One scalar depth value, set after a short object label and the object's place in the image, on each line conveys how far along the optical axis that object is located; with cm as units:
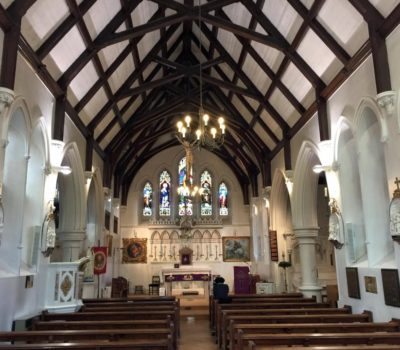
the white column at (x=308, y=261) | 1005
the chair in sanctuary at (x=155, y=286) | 1608
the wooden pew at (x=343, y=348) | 361
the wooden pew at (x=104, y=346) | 387
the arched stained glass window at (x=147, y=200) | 1836
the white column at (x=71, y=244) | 1027
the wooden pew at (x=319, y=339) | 434
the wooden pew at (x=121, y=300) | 929
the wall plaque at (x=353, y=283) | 743
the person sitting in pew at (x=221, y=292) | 880
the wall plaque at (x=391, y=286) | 598
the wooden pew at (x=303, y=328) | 505
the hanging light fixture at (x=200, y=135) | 711
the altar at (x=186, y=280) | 1547
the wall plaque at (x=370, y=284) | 678
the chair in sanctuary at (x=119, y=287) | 1441
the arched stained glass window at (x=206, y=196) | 1844
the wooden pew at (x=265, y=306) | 776
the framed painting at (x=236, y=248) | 1770
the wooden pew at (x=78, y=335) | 467
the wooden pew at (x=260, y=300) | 870
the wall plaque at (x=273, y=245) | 1305
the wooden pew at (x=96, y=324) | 560
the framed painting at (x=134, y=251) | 1738
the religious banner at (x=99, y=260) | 1123
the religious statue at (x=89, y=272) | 1116
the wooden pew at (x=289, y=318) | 607
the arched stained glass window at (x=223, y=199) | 1852
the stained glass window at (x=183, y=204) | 1820
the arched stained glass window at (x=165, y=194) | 1834
